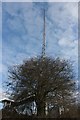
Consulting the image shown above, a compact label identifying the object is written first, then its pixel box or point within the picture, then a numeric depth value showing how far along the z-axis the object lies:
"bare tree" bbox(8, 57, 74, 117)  9.54
